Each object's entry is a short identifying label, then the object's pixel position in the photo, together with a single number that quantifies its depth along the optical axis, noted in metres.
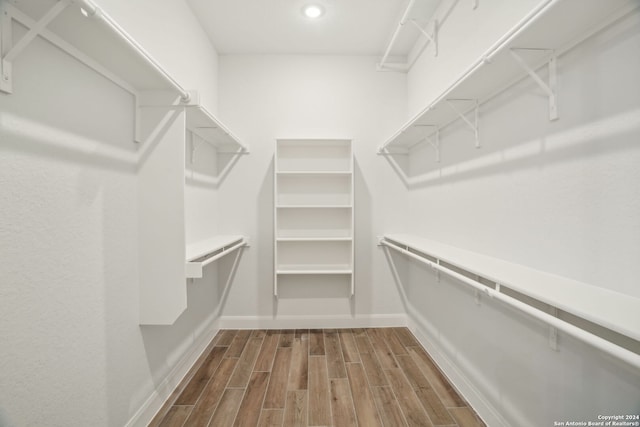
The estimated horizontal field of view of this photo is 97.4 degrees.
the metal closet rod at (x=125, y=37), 0.78
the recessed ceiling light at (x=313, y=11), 2.13
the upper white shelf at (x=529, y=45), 0.85
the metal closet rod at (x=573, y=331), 0.62
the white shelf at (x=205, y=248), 1.49
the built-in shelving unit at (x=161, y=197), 1.42
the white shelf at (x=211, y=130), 1.72
